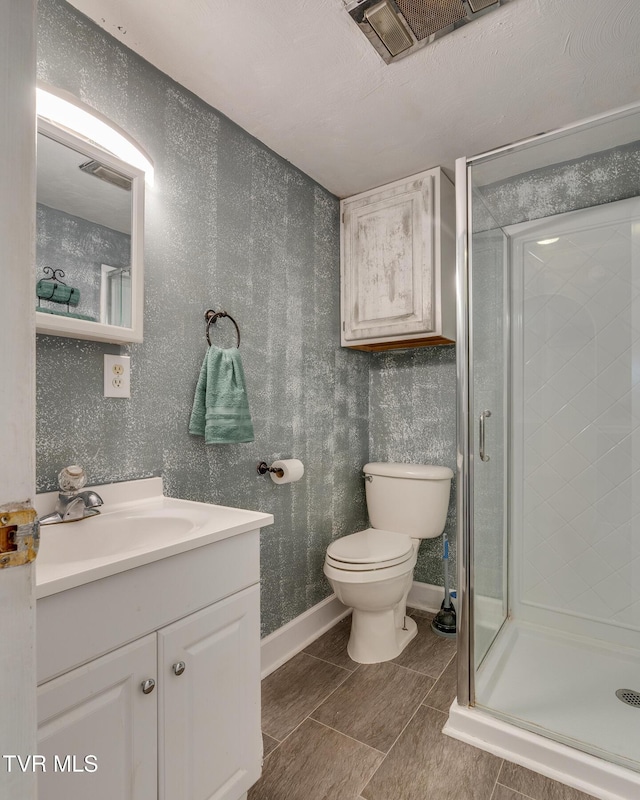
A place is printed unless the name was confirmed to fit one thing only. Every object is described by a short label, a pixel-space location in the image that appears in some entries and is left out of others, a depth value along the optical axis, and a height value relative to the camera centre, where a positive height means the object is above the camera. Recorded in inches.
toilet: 72.7 -25.8
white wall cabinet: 83.2 +27.7
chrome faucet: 44.9 -9.7
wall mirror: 45.4 +18.5
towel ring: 65.0 +13.3
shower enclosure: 61.2 -7.1
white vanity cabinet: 30.0 -21.8
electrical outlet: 52.6 +3.6
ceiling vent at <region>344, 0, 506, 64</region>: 50.3 +45.4
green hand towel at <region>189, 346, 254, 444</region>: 60.6 +0.5
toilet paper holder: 72.2 -10.6
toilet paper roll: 71.7 -10.6
